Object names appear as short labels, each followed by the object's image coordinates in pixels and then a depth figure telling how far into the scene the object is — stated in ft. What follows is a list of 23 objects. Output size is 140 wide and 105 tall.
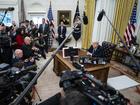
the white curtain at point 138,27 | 13.50
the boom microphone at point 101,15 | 5.33
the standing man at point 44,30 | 17.01
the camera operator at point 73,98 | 1.95
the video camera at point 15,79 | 2.69
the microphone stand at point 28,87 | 1.80
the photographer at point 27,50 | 10.02
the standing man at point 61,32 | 18.27
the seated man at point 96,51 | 11.41
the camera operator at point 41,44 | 14.75
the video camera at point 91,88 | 2.07
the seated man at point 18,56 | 8.90
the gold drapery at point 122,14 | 13.66
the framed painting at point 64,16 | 20.68
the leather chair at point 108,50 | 11.62
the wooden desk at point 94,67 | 9.45
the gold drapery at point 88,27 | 16.53
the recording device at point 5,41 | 9.75
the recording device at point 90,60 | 9.73
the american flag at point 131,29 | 13.62
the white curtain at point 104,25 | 14.84
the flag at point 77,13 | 20.45
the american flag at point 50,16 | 19.86
